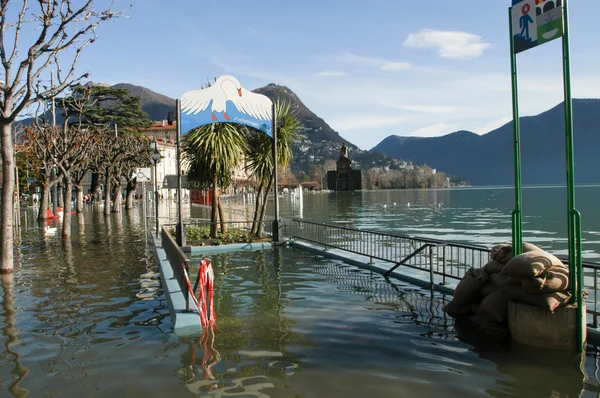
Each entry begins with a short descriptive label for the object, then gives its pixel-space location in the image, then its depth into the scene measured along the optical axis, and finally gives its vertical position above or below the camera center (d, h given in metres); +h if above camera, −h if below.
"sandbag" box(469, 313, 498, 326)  8.02 -2.11
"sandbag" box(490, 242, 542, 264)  8.38 -1.11
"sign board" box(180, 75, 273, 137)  18.52 +3.26
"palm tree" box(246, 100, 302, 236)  22.14 +1.88
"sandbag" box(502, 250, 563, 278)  7.22 -1.13
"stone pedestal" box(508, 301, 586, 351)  7.05 -1.98
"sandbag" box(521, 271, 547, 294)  7.05 -1.36
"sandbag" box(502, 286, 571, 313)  7.02 -1.58
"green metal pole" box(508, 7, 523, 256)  8.28 +0.54
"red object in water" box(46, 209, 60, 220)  41.00 -1.37
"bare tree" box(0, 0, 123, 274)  13.15 +3.12
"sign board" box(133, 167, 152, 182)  25.84 +1.16
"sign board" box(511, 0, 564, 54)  7.38 +2.47
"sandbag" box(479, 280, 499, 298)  8.49 -1.70
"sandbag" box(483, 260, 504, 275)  8.55 -1.35
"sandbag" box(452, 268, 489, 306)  8.71 -1.69
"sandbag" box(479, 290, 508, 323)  7.95 -1.89
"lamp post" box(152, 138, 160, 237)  23.05 +1.84
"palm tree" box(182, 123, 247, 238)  21.09 +1.72
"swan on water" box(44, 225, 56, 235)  25.88 -1.60
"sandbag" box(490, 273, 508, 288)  8.19 -1.51
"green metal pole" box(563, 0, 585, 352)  6.96 -0.41
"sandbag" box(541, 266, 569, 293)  7.03 -1.32
